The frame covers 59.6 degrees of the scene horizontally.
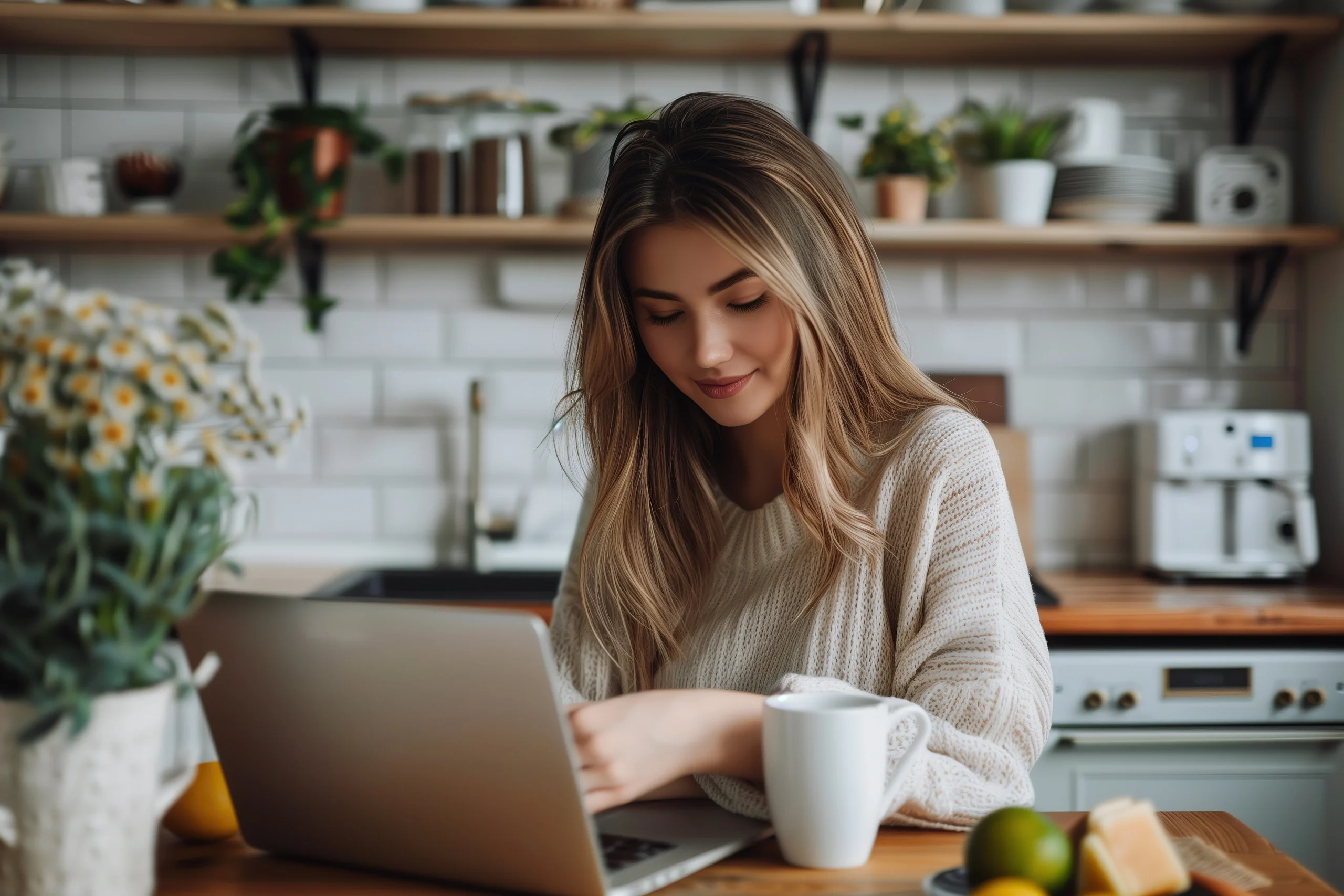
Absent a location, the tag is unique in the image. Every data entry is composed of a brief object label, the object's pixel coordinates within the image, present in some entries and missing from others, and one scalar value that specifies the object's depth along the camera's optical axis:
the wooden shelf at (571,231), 2.41
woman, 1.04
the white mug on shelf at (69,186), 2.45
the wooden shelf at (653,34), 2.39
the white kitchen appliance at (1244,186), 2.53
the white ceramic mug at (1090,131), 2.49
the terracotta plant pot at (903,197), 2.45
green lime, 0.67
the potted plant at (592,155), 2.42
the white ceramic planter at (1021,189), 2.44
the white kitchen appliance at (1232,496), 2.41
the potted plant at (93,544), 0.60
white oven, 2.05
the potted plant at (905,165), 2.45
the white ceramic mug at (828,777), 0.77
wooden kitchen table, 0.77
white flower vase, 0.62
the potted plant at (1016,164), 2.44
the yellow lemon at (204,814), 0.90
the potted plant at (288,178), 2.40
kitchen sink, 2.46
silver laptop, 0.70
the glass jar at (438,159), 2.50
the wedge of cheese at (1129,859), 0.66
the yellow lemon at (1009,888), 0.64
